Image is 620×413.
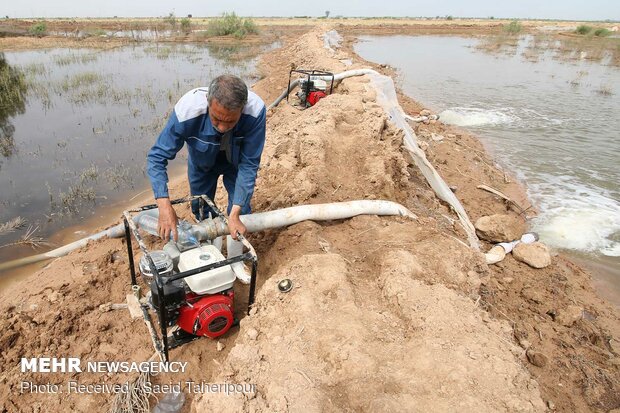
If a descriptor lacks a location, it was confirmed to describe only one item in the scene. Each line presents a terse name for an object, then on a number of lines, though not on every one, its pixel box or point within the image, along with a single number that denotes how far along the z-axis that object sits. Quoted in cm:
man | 237
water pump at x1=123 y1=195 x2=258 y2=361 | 238
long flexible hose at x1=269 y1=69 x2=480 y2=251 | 509
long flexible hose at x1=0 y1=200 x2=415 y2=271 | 346
